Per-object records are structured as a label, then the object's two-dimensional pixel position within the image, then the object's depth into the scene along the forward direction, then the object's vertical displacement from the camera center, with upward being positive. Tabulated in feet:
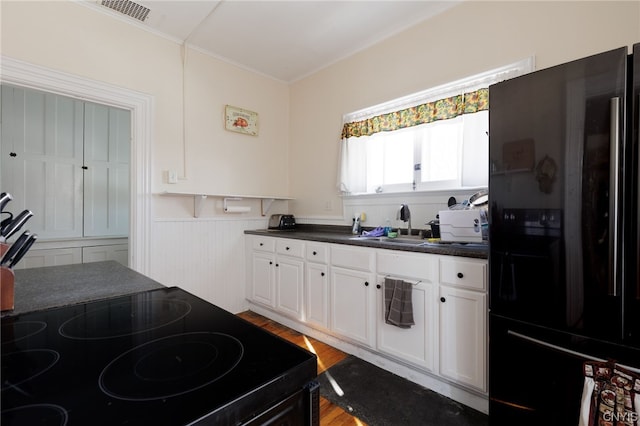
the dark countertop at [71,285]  3.04 -0.95
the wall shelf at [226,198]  8.69 +0.45
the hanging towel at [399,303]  5.93 -1.92
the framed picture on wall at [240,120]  10.02 +3.24
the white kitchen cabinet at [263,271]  9.34 -2.01
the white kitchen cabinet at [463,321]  5.08 -2.01
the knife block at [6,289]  2.74 -0.76
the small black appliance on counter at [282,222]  10.71 -0.41
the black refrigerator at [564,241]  3.37 -0.38
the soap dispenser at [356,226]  8.99 -0.48
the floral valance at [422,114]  6.81 +2.62
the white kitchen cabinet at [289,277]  8.41 -1.98
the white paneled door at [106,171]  10.85 +1.51
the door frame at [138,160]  7.64 +1.41
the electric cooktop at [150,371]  1.38 -0.96
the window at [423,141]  6.72 +1.96
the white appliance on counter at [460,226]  5.82 -0.29
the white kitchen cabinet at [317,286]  7.73 -2.04
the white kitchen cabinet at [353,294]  6.75 -2.03
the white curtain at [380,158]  6.65 +1.49
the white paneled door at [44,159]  9.30 +1.73
